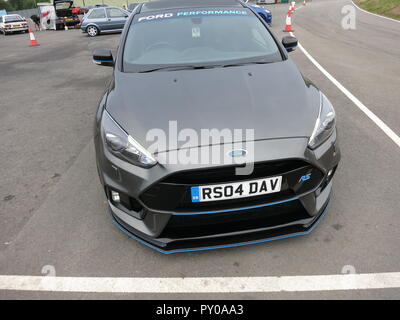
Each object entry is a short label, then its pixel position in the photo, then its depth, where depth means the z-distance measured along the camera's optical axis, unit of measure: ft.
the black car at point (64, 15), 77.25
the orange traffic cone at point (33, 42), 50.14
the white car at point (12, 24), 77.30
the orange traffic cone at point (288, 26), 43.46
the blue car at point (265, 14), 47.93
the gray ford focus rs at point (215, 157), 6.79
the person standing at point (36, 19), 79.38
